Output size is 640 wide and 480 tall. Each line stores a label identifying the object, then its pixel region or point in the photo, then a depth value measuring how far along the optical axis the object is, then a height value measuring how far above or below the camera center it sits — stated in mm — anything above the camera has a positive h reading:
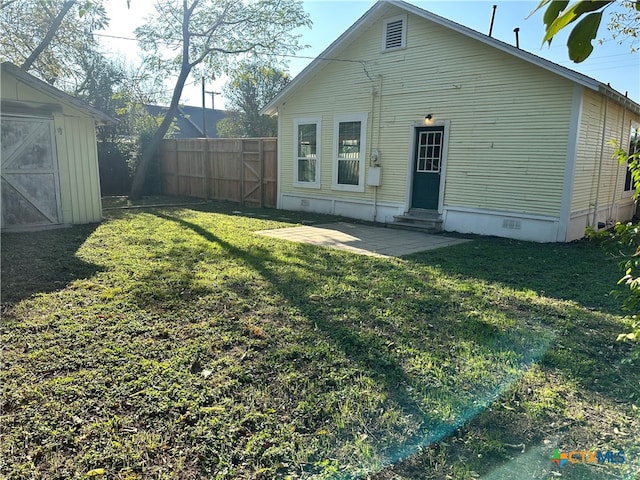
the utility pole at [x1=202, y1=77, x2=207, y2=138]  31648 +3783
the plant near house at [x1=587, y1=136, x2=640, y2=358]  1774 -262
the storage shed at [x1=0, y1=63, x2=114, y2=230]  7814 +292
